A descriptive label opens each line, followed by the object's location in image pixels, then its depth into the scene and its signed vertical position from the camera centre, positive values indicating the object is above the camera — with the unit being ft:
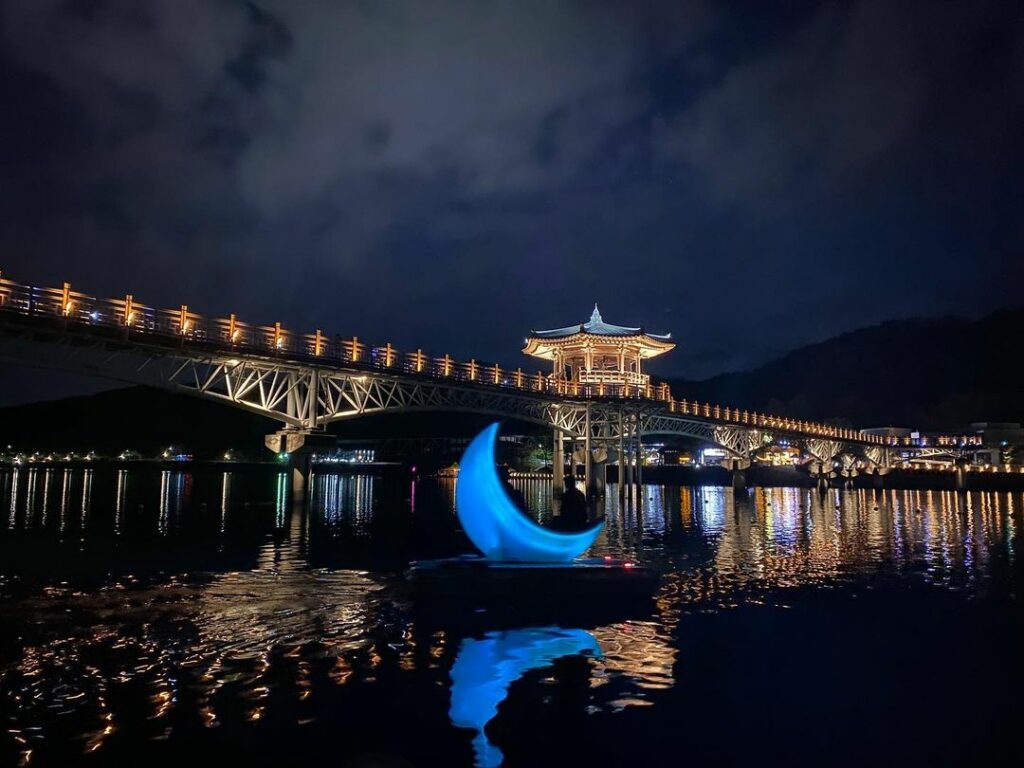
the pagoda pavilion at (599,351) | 210.59 +37.20
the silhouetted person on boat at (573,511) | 50.80 -3.25
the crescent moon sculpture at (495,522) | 48.34 -3.86
